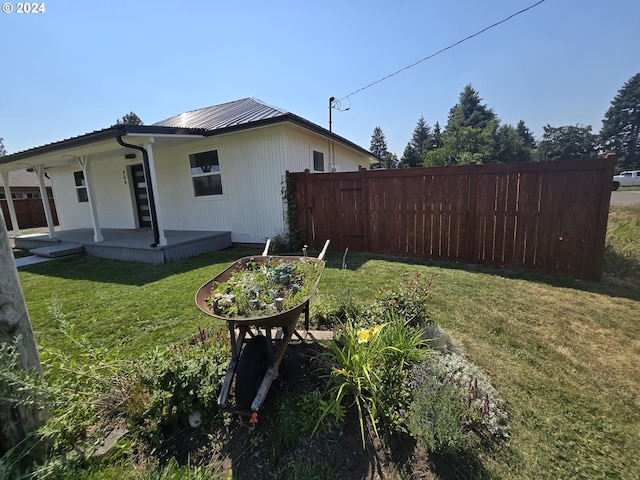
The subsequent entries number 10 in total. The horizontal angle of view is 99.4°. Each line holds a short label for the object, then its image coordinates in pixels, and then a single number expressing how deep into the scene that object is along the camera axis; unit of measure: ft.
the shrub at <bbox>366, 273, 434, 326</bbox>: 8.59
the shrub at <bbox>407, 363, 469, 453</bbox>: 4.81
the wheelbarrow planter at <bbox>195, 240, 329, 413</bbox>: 5.63
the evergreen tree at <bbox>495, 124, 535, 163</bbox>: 129.80
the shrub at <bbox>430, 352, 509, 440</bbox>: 5.50
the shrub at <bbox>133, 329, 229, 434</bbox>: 5.70
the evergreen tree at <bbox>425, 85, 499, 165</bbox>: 105.20
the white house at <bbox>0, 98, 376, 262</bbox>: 21.08
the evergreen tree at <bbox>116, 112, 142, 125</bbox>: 140.15
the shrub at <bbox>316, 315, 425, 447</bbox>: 5.64
